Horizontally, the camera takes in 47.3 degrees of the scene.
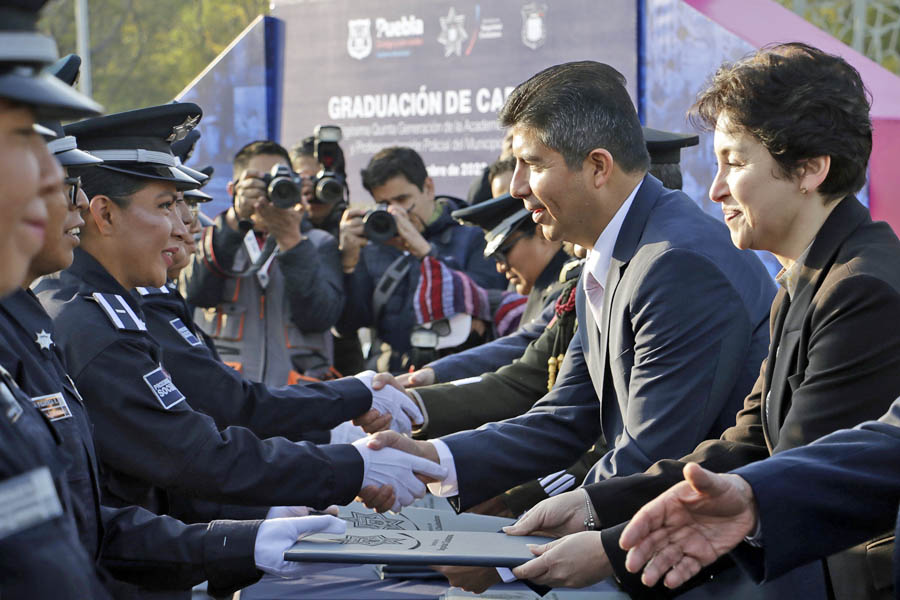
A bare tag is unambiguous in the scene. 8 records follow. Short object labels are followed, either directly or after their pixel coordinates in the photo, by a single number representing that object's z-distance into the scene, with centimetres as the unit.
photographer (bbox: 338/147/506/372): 522
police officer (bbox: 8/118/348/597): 190
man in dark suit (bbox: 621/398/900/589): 181
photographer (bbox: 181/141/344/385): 512
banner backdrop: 631
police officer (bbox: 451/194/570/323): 449
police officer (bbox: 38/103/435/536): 260
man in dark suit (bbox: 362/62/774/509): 259
